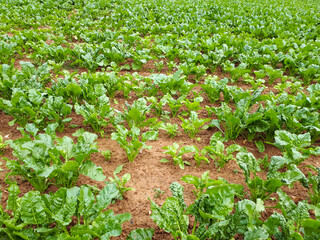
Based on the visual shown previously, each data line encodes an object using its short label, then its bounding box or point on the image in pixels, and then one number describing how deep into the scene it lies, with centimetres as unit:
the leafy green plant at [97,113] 333
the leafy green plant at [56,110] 333
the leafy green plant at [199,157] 289
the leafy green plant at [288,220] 190
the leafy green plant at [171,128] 346
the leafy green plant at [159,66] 578
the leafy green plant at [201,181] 230
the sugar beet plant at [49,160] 224
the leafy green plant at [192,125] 339
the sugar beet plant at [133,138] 286
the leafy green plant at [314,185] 244
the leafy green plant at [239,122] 326
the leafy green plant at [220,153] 288
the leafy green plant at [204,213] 188
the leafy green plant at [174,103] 388
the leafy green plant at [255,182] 227
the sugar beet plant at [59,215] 185
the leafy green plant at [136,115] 341
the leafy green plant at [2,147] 295
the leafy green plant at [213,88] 434
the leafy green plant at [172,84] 436
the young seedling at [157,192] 259
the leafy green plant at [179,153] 289
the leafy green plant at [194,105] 381
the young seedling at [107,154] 298
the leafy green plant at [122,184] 246
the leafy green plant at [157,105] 390
